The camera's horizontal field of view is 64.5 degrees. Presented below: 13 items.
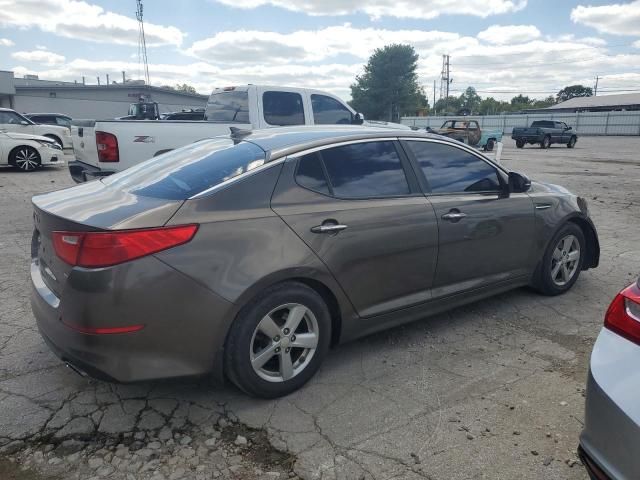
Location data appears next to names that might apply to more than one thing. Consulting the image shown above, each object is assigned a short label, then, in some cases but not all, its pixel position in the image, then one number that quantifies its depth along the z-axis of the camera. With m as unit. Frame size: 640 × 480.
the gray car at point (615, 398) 1.76
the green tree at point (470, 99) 109.48
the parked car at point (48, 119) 23.12
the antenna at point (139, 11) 38.45
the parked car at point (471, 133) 24.97
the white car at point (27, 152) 13.92
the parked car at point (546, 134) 30.53
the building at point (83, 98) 39.50
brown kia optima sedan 2.56
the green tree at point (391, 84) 74.56
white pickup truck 7.38
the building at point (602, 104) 63.56
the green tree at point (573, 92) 103.00
